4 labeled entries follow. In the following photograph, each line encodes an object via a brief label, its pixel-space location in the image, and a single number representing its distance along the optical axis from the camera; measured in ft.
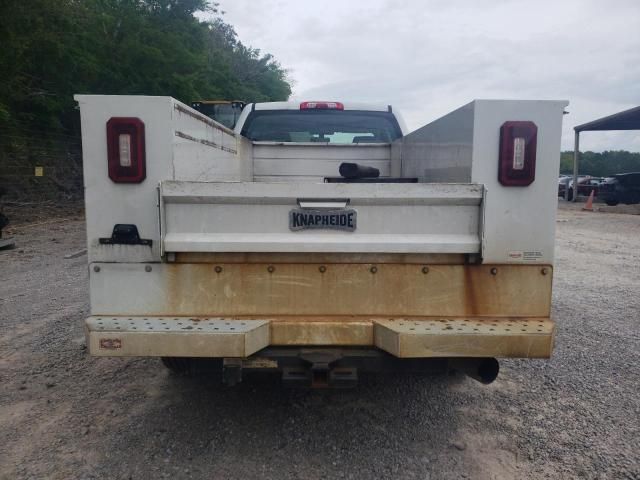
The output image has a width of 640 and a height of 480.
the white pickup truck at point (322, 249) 8.95
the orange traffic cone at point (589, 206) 71.96
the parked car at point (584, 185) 92.02
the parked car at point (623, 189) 78.43
